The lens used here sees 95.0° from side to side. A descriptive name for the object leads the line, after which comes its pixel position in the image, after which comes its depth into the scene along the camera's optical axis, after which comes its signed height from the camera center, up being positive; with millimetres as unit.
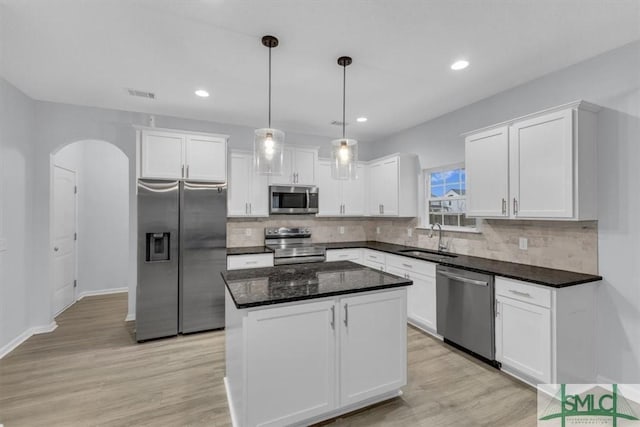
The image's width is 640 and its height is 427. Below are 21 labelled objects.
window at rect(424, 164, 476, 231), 3830 +237
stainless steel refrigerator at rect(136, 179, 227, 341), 3373 -498
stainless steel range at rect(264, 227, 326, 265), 4098 -467
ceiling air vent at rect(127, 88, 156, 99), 3213 +1358
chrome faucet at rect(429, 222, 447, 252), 3949 -379
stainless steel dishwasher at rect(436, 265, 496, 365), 2713 -946
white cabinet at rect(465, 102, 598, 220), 2352 +441
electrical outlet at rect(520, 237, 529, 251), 2969 -285
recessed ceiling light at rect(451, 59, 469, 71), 2605 +1361
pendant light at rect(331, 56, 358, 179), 2389 +465
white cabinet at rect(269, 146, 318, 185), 4418 +737
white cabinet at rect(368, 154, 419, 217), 4379 +453
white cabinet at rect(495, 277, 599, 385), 2266 -947
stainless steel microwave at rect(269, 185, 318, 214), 4340 +242
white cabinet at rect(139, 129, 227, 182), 3426 +726
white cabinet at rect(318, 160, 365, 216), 4762 +344
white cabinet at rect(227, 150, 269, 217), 4133 +377
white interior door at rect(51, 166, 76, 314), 4121 -347
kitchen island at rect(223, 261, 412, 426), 1762 -860
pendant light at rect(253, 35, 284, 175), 2131 +472
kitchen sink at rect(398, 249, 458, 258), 3799 -511
